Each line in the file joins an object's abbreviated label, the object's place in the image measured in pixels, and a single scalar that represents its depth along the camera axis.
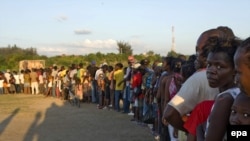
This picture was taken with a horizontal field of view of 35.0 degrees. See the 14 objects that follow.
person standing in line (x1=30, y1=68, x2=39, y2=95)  23.22
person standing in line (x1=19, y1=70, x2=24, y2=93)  25.07
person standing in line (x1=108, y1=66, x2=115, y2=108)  14.37
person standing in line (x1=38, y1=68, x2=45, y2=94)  23.11
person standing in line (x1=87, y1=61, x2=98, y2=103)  16.89
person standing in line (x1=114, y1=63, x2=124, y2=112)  13.71
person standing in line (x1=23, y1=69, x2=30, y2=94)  23.71
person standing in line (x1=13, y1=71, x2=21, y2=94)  25.28
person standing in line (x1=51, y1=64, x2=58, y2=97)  21.38
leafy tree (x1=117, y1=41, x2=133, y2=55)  50.56
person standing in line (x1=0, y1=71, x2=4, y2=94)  24.57
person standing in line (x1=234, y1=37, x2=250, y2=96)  1.81
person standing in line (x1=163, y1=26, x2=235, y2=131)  2.86
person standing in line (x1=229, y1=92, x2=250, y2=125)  1.79
